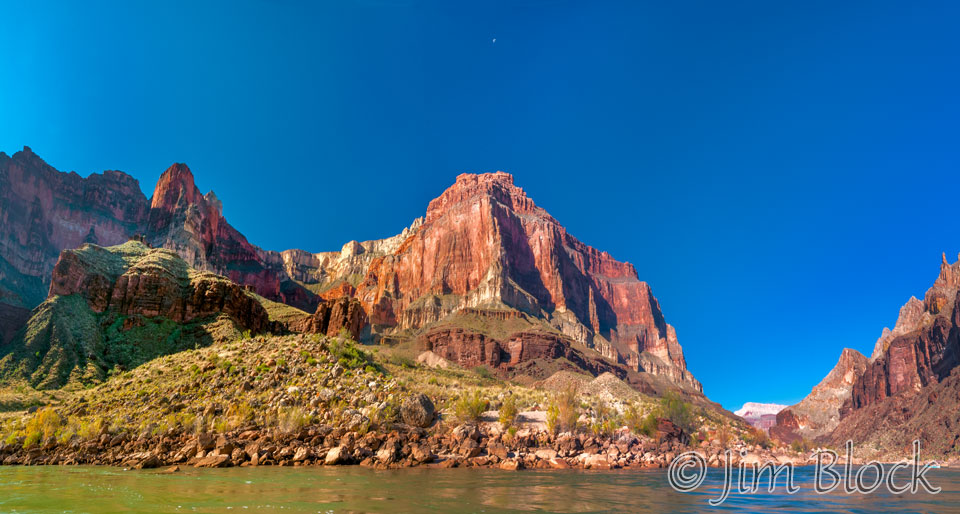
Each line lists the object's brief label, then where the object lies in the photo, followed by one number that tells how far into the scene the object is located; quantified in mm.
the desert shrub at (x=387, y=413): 36938
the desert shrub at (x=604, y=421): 56225
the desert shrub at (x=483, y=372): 127875
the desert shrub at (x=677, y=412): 84938
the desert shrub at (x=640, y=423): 65562
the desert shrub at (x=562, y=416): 51544
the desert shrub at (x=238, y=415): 35991
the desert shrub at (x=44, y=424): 35250
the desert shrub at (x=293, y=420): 34719
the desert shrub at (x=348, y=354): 46800
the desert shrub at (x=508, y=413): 49406
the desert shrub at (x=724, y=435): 82569
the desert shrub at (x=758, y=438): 100500
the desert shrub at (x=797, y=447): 111775
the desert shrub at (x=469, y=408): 47969
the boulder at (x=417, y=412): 39656
